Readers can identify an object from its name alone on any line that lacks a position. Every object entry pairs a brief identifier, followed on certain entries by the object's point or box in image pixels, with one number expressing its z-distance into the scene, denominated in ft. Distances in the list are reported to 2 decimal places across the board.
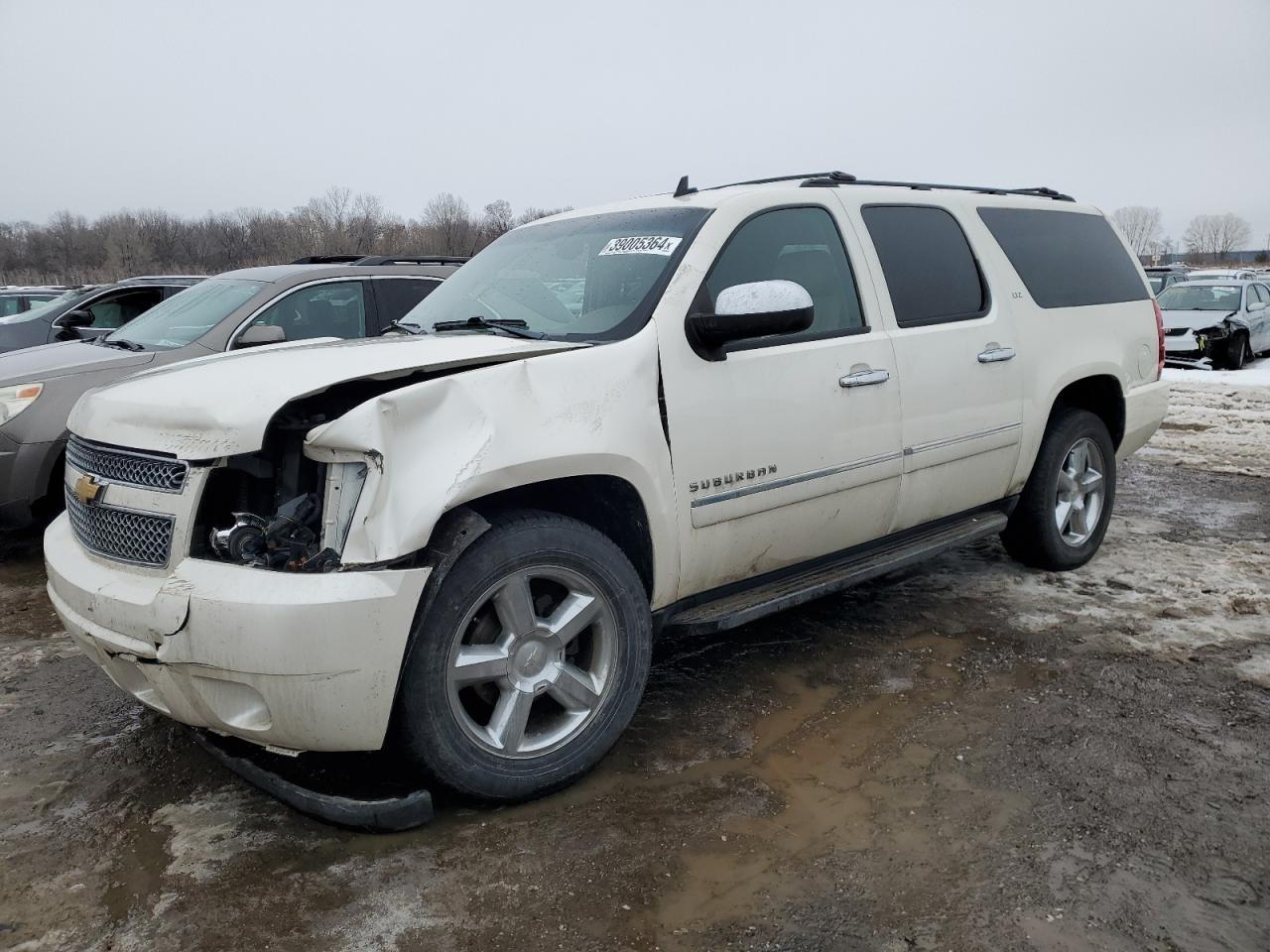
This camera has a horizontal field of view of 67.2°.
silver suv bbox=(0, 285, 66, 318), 50.90
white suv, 8.24
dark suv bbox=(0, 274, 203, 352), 29.86
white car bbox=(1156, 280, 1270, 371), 50.80
